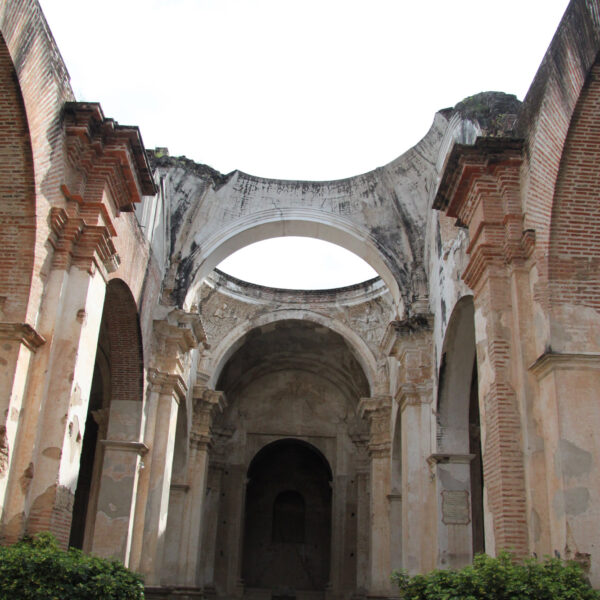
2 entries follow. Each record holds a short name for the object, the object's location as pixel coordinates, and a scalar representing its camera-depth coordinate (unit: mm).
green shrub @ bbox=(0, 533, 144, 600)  6035
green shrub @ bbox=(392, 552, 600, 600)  5656
